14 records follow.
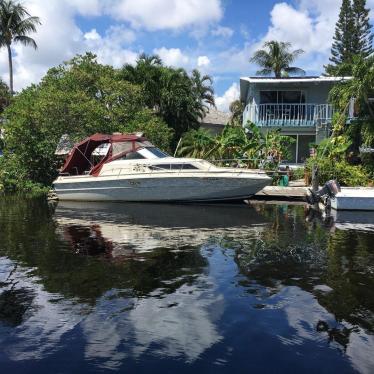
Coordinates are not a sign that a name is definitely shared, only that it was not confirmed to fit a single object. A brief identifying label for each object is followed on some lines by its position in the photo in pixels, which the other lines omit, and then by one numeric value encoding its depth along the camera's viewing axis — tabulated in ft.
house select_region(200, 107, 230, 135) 178.60
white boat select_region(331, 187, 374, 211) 58.90
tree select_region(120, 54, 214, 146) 113.50
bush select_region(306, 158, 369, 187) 74.69
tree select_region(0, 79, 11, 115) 161.38
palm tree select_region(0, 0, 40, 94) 144.15
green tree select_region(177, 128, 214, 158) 93.09
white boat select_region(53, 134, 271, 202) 66.08
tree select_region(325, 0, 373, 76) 161.27
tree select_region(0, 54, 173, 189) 84.74
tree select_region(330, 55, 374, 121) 77.15
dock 72.84
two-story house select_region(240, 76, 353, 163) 98.07
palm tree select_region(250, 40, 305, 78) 145.38
